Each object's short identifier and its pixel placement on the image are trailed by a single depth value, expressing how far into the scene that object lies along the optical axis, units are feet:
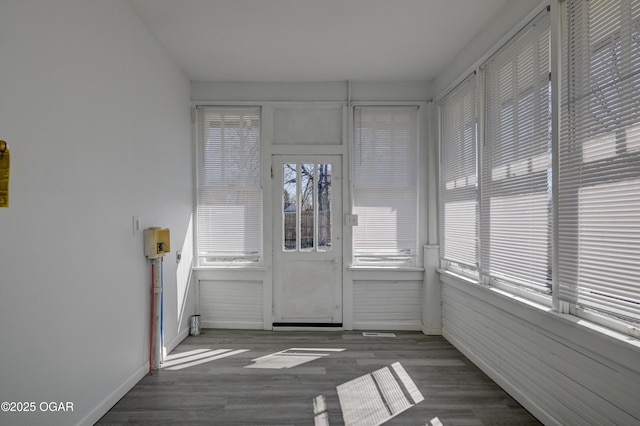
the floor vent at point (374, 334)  14.66
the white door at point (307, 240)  15.38
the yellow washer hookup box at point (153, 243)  10.72
